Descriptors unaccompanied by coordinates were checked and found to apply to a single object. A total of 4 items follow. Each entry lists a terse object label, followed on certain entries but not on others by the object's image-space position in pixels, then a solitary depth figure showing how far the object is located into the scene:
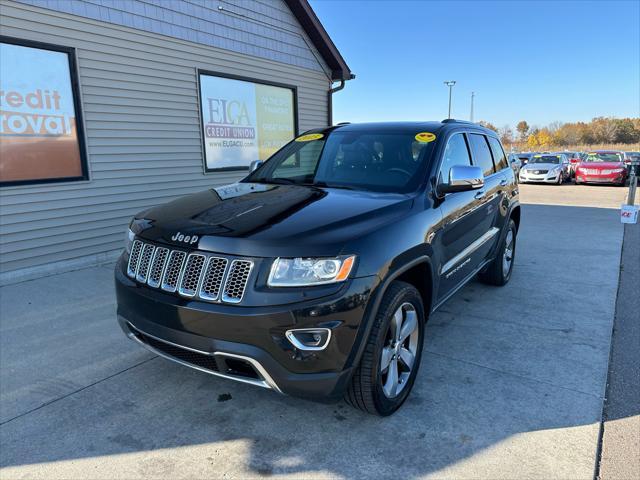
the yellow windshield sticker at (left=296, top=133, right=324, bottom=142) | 4.22
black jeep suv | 2.29
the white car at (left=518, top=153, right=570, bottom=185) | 20.82
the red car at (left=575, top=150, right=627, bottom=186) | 19.52
